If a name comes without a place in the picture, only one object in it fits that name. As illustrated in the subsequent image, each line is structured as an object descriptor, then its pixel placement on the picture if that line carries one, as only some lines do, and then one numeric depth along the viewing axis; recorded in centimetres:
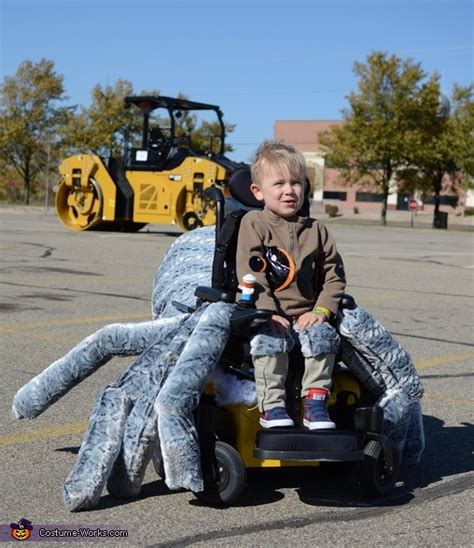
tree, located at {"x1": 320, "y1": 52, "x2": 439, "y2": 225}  5281
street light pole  5437
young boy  459
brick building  10356
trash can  5141
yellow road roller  2434
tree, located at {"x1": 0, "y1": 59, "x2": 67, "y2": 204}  5781
